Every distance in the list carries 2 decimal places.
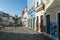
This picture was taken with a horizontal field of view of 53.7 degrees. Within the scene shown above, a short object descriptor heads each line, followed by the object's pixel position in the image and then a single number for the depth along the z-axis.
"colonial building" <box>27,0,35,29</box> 11.06
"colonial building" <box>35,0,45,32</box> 8.11
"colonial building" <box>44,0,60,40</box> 5.74
